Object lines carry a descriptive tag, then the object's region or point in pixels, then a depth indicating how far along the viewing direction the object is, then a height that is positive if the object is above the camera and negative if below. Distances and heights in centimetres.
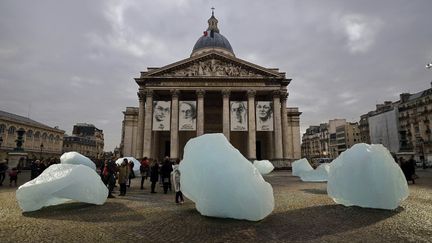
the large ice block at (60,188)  789 -100
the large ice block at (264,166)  2421 -107
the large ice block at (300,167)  2162 -103
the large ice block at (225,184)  667 -76
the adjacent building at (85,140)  8494 +479
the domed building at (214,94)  3441 +716
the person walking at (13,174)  1590 -115
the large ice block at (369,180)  794 -77
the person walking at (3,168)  1654 -84
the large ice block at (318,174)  1823 -137
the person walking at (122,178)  1208 -106
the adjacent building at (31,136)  5272 +412
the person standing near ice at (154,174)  1298 -94
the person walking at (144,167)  1507 -73
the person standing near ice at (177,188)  981 -123
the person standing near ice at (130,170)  1425 -82
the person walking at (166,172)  1243 -82
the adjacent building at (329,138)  8694 +585
